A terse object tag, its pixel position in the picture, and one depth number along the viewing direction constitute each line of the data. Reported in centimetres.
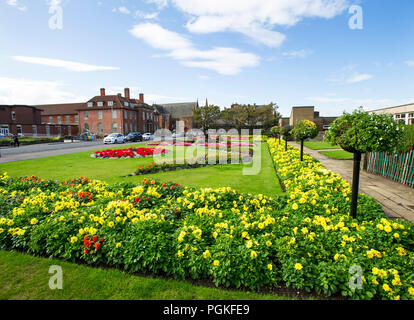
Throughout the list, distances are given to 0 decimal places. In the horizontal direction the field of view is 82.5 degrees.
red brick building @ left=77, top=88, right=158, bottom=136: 5488
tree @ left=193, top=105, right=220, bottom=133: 6819
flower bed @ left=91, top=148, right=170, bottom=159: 1772
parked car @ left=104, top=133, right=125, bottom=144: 3400
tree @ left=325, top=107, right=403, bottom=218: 464
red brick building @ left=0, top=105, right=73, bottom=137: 4750
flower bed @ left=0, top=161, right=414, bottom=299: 329
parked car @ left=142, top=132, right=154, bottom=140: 4422
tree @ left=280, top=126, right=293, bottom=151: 1983
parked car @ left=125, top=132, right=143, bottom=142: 3900
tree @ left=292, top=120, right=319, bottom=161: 1284
